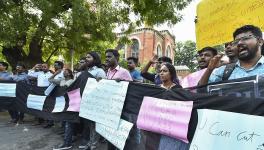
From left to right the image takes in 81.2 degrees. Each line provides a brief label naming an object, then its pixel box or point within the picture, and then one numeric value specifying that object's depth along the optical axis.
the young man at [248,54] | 1.66
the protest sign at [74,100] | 3.14
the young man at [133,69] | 3.56
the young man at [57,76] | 3.73
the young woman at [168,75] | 2.28
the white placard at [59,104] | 3.54
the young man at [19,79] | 4.52
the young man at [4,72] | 4.70
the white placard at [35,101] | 4.07
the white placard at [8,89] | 4.53
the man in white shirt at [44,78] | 4.26
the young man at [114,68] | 2.90
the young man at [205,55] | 2.38
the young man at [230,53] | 2.00
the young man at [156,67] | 2.95
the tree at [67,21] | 5.14
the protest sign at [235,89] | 1.48
